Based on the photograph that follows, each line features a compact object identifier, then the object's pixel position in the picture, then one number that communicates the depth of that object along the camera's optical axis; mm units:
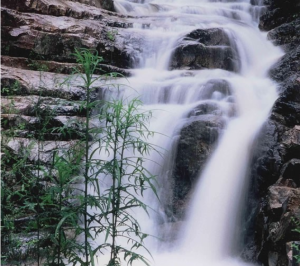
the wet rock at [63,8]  9188
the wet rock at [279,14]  10414
